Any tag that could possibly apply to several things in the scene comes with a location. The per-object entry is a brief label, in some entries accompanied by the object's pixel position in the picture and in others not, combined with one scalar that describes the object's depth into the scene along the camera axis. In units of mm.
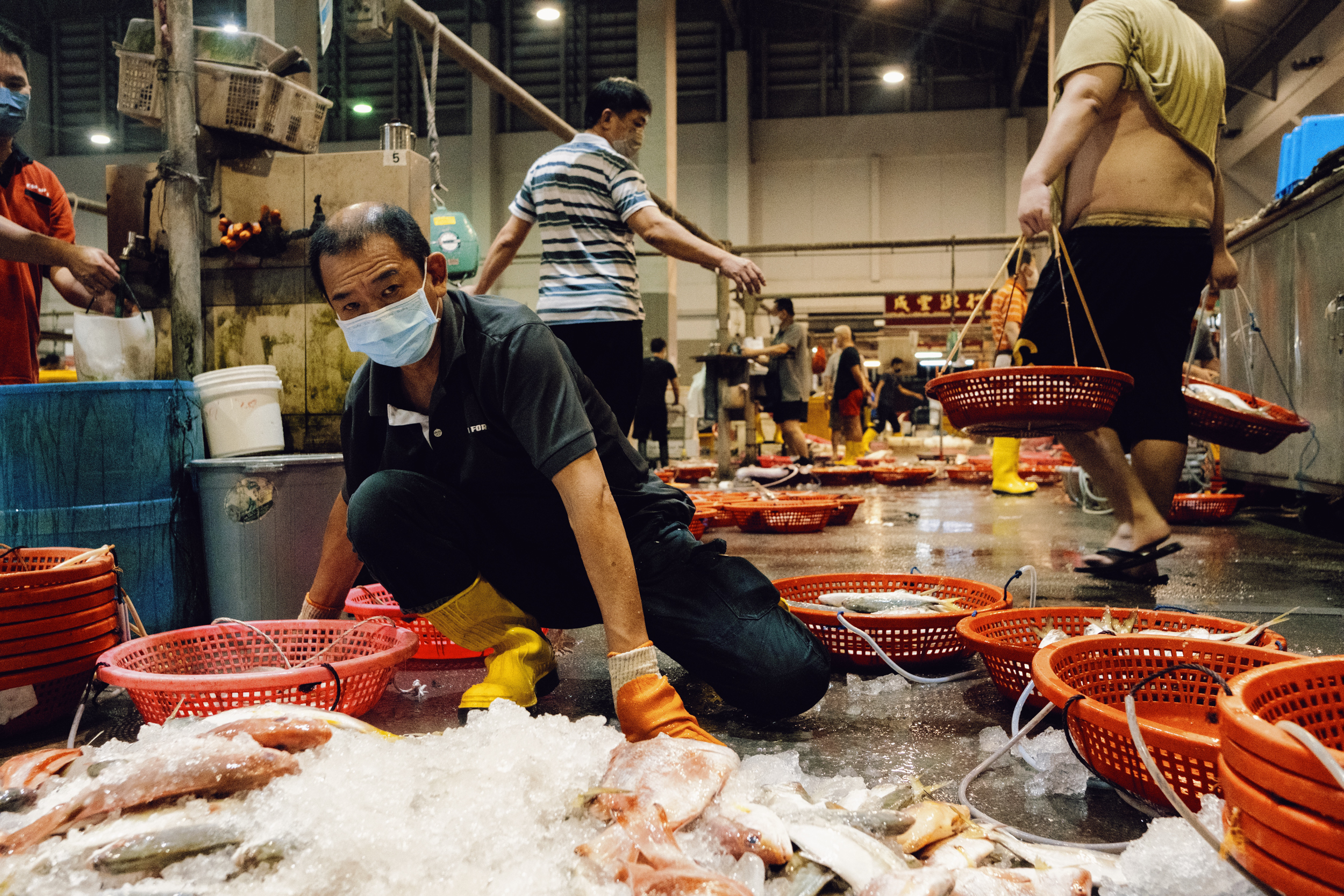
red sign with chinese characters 16391
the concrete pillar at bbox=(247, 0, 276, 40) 4340
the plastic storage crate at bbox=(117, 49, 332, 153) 3705
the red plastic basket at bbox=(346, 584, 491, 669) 2408
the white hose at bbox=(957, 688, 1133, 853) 1262
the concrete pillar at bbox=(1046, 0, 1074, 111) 12308
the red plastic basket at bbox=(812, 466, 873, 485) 8797
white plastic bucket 3018
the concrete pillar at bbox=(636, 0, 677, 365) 13250
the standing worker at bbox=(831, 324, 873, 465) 11648
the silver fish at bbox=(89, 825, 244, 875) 1060
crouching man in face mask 1665
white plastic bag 3051
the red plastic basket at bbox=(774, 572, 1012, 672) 2209
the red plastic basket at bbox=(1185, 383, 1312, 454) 3529
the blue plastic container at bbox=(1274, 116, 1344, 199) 5062
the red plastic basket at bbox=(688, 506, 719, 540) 4820
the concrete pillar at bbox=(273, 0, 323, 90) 9148
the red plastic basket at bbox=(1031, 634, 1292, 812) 1256
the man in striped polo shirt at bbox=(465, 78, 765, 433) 3406
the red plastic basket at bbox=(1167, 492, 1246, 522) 5262
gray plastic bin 2746
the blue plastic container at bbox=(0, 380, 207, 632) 2439
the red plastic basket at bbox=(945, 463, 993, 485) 9117
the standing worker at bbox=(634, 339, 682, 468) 9547
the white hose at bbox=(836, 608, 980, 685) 2098
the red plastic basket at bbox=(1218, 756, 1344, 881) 808
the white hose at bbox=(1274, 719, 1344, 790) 774
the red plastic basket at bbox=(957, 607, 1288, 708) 1842
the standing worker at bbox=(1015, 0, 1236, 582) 2893
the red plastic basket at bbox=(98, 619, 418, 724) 1590
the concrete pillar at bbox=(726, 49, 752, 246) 18922
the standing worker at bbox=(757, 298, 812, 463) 9868
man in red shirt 2809
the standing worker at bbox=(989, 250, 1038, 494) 3697
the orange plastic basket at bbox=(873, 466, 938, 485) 8867
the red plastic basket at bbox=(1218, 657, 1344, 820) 821
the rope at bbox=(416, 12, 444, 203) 3949
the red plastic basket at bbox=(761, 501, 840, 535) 5250
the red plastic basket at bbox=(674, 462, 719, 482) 9164
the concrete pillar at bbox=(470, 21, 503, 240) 18797
